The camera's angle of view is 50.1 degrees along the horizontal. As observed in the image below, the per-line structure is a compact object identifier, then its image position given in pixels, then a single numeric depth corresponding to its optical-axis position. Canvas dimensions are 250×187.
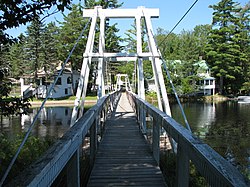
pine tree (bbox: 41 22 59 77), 28.83
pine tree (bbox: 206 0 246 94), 35.69
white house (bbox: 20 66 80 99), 30.65
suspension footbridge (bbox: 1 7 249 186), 1.38
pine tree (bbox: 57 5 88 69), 30.06
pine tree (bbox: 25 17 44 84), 27.94
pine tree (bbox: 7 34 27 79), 29.47
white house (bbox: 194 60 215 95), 36.61
